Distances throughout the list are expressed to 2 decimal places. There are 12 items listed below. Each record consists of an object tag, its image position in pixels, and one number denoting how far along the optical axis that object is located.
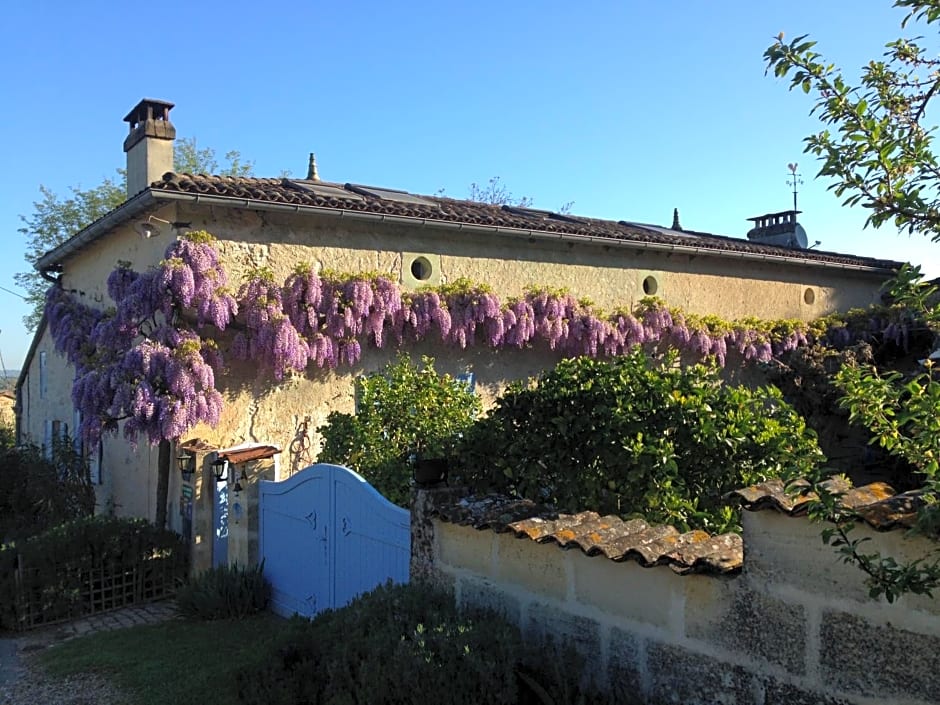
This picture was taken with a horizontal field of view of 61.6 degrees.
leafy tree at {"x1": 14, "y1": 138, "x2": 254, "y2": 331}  26.73
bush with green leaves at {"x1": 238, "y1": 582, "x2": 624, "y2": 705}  3.65
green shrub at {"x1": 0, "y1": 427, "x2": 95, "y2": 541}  10.50
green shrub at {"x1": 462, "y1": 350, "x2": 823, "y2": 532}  4.77
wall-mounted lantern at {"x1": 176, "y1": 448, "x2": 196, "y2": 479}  8.16
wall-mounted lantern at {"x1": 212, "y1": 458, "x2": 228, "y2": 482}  7.88
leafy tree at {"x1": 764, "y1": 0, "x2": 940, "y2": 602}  2.40
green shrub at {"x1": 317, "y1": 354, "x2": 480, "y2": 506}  6.94
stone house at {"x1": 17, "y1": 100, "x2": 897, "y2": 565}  9.02
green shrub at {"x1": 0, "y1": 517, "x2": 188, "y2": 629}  7.58
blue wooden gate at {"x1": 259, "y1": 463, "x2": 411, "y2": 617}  5.86
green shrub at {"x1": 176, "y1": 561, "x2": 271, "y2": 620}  7.24
